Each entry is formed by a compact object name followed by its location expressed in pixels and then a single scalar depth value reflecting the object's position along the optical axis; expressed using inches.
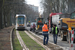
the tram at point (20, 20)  1572.2
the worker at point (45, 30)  636.0
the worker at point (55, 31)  676.1
